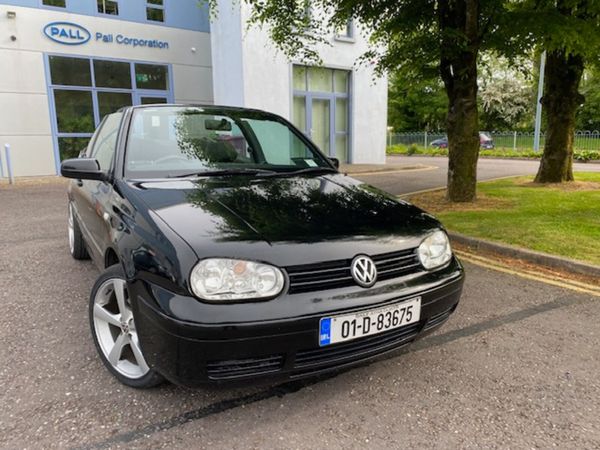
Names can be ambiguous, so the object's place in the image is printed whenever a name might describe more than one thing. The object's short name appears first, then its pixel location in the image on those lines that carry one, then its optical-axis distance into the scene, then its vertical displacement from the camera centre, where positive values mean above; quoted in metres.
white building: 13.31 +2.51
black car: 2.03 -0.58
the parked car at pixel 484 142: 31.91 +0.16
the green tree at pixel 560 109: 10.20 +0.77
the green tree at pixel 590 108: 37.75 +2.83
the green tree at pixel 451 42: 7.32 +1.67
